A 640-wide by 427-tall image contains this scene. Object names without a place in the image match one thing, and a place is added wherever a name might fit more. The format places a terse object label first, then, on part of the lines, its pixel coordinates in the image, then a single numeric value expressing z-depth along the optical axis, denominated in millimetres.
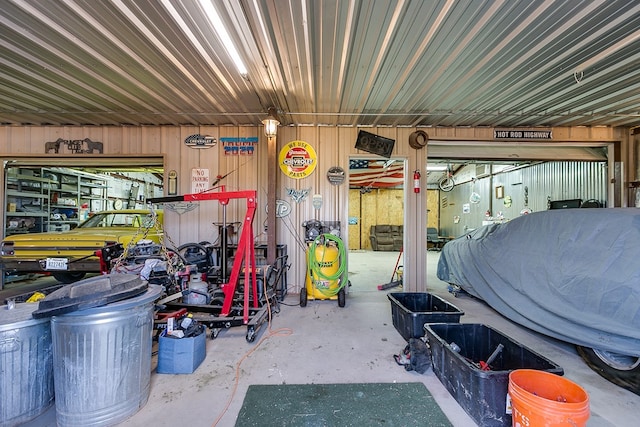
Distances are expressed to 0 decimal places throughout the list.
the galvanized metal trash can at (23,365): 1582
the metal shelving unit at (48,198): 5430
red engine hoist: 2832
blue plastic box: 2246
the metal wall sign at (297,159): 4738
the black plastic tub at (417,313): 2648
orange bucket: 1231
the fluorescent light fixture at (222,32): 2113
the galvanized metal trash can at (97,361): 1553
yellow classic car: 3885
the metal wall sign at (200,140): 4766
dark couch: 11781
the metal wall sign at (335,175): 4711
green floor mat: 1701
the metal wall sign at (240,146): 4754
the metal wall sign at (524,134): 4758
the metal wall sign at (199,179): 4770
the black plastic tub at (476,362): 1627
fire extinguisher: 4727
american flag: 8742
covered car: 1908
